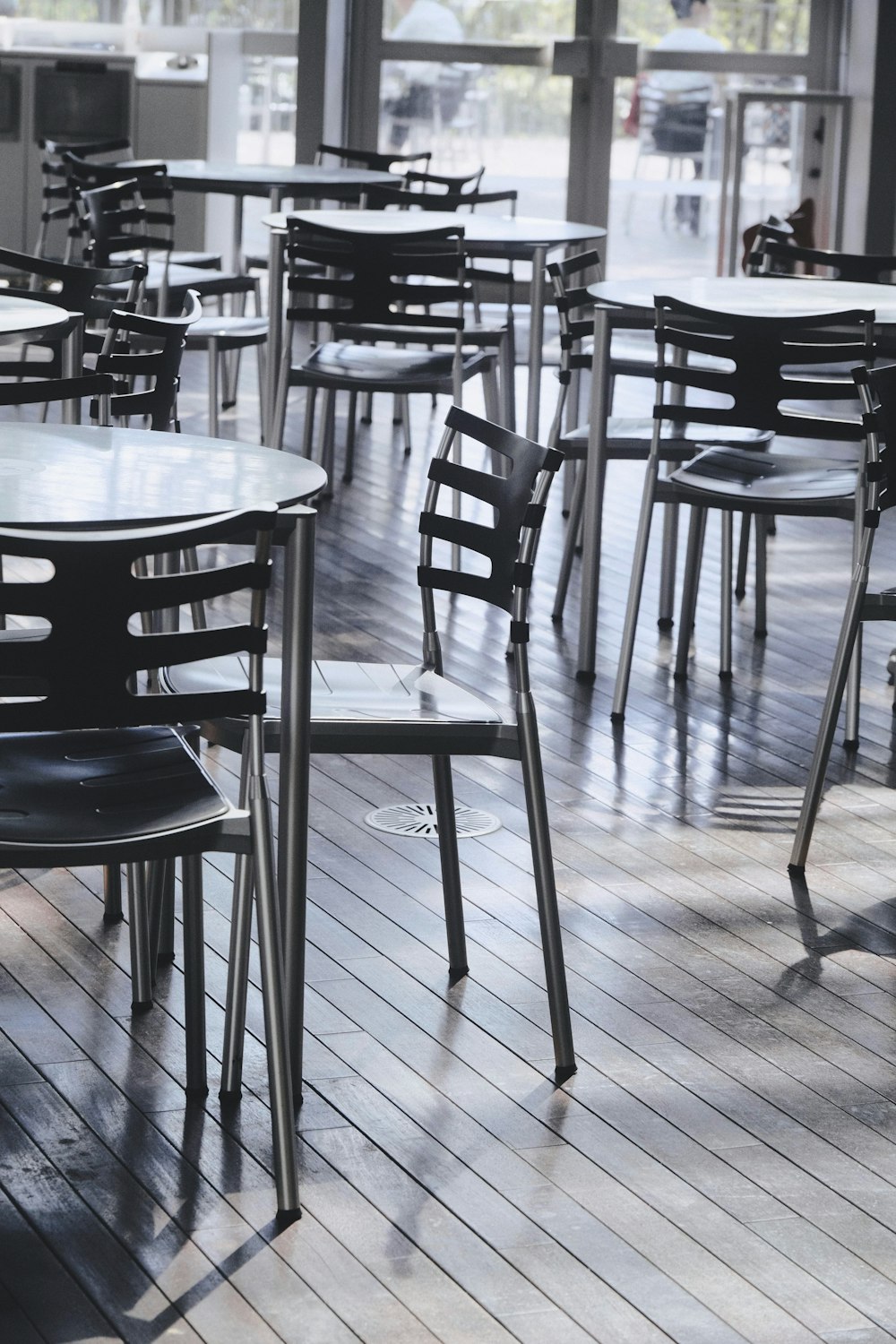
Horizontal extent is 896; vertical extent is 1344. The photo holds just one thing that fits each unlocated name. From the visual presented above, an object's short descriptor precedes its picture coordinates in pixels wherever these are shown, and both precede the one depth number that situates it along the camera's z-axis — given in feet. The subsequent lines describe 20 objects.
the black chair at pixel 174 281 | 33.91
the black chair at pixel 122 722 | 11.04
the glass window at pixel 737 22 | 53.55
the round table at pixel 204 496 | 12.64
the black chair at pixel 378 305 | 29.89
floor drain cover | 20.28
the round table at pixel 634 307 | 24.92
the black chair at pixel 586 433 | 26.48
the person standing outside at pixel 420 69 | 54.06
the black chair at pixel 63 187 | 40.56
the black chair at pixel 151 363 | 18.56
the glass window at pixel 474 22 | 53.92
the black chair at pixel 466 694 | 14.34
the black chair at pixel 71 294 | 22.88
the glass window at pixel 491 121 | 54.42
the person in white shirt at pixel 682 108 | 54.01
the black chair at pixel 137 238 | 34.05
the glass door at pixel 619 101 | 53.69
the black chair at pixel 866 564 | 18.96
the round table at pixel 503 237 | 32.13
